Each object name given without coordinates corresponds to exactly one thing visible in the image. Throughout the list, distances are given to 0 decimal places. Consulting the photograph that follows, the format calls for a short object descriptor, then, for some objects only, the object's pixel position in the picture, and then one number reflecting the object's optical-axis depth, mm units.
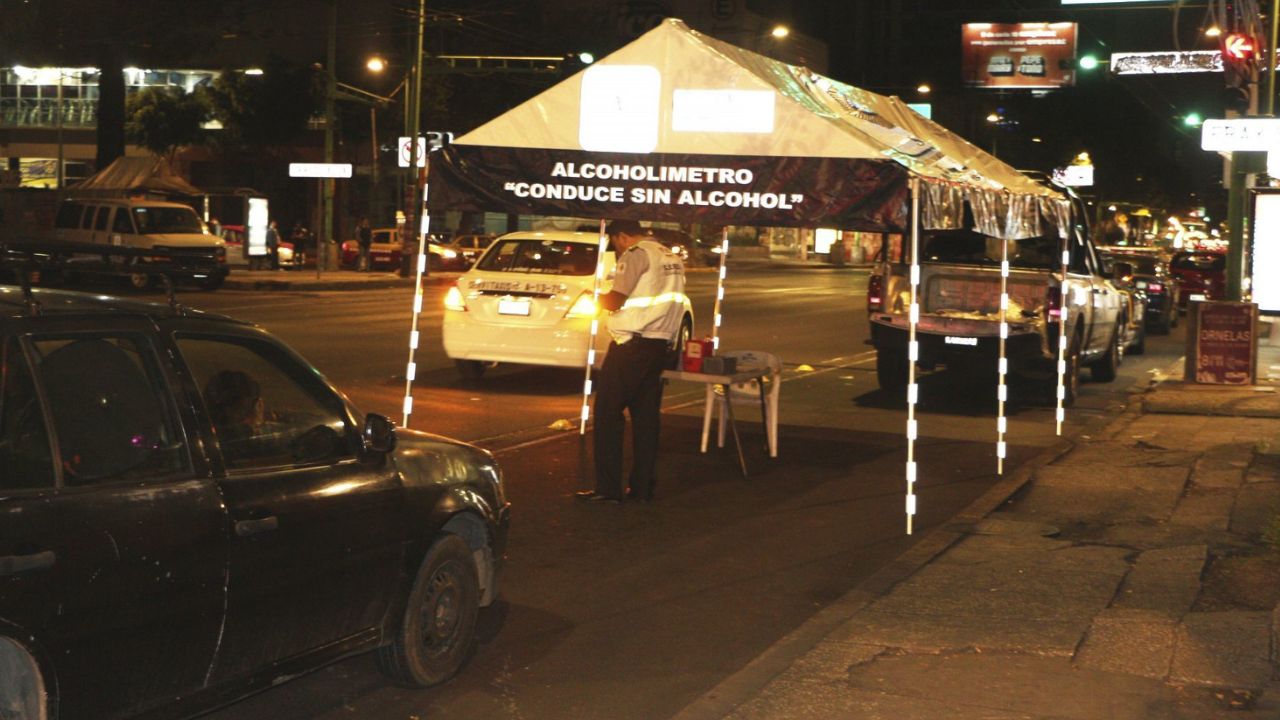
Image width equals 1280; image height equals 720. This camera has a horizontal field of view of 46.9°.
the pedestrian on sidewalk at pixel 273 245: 42469
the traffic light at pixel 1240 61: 17406
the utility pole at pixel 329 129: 40316
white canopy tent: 10086
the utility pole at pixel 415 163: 37844
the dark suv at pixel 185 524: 4129
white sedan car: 15570
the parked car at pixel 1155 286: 28094
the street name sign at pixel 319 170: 37100
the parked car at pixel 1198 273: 31250
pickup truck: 15656
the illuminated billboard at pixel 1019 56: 58625
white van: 31578
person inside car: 4934
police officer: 9703
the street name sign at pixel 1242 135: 15766
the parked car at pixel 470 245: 45806
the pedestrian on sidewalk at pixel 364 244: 44688
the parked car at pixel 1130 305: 19672
